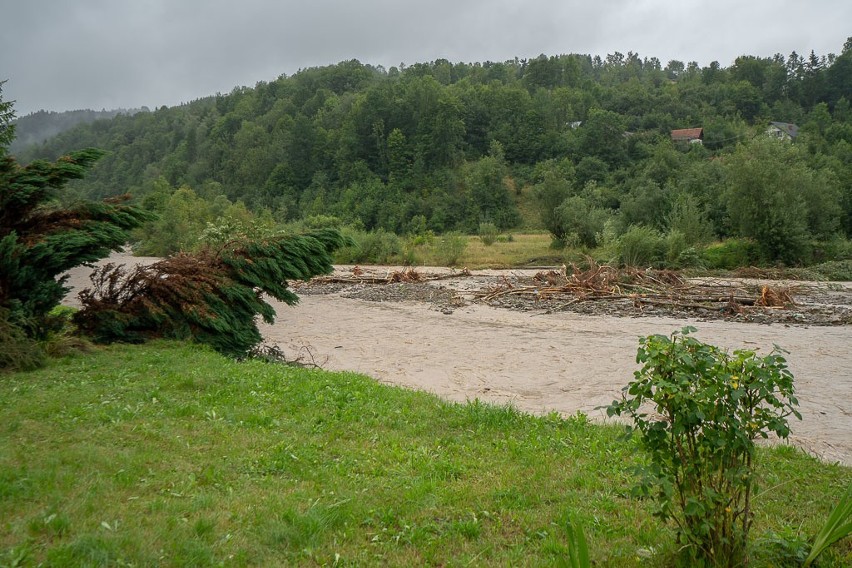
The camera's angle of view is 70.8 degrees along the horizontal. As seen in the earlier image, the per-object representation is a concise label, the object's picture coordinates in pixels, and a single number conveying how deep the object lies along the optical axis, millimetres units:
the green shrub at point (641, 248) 29906
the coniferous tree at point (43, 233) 9430
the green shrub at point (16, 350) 8297
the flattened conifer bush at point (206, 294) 11195
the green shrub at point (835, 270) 26703
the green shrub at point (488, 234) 45075
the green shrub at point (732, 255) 30750
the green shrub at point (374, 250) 40656
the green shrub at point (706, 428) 3131
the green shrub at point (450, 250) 38344
